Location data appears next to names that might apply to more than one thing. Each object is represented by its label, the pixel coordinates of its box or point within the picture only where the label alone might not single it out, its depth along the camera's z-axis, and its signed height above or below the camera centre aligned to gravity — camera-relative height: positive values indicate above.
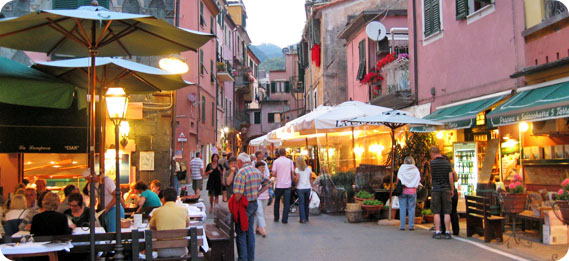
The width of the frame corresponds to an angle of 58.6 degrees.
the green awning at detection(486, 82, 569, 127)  9.23 +0.93
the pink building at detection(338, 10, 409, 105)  22.75 +5.17
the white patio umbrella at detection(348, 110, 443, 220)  11.79 +0.86
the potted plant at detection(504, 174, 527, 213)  9.01 -0.81
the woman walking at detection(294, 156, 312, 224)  12.79 -0.67
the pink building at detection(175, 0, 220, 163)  27.23 +4.17
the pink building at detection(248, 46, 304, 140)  64.62 +7.55
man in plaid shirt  7.95 -0.59
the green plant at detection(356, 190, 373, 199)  13.02 -0.96
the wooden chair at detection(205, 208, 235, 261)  7.57 -1.25
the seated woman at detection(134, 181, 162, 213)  9.18 -0.65
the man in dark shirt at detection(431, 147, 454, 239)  9.95 -0.64
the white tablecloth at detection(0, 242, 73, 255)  5.66 -0.94
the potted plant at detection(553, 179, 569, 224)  7.49 -0.74
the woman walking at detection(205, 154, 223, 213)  15.10 -0.53
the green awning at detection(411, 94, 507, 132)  12.45 +1.10
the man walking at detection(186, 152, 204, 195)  17.27 -0.29
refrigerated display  14.28 -0.31
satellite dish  21.77 +5.47
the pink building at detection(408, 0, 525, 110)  12.24 +2.99
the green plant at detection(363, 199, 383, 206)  12.62 -1.11
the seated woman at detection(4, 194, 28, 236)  7.98 -0.78
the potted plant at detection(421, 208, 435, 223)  12.16 -1.41
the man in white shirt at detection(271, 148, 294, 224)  12.76 -0.47
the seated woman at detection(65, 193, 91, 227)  7.63 -0.72
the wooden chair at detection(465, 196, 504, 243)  9.34 -1.24
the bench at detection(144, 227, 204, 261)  6.46 -0.99
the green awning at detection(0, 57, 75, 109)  9.08 +1.45
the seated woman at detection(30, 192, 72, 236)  6.38 -0.73
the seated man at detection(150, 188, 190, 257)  6.64 -0.75
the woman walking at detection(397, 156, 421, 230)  11.16 -0.67
